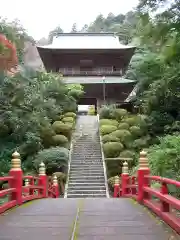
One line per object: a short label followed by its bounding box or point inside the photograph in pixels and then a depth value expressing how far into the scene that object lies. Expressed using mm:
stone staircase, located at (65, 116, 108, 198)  11080
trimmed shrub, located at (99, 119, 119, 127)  15875
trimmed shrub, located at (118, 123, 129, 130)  14798
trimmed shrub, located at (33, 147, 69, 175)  11825
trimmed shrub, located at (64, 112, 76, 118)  16874
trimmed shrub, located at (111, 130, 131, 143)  13884
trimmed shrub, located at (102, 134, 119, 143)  13989
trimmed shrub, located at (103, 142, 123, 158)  13229
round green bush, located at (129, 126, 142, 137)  14009
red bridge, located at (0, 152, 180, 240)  3192
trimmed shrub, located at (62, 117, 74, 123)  16083
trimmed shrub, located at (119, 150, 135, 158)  12656
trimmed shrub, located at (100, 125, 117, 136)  15105
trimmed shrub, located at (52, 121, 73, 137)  14807
